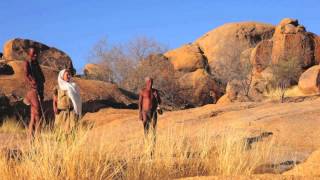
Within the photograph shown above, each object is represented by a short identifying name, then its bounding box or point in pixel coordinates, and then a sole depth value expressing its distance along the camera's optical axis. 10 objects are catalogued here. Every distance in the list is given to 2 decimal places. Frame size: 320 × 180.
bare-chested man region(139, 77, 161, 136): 11.75
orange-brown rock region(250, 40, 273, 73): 38.44
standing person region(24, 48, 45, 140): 10.63
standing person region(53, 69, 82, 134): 10.52
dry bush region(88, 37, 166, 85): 45.44
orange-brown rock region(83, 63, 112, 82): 41.24
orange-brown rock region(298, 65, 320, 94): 30.78
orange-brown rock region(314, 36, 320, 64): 37.62
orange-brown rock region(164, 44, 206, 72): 47.42
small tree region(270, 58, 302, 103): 34.75
